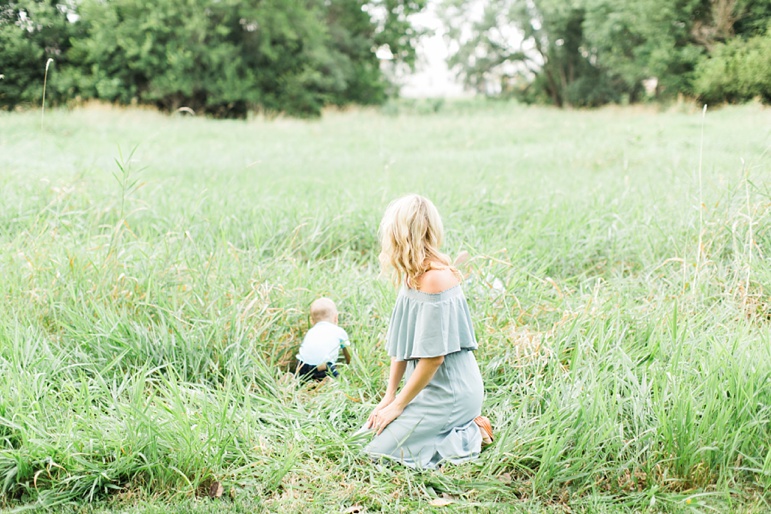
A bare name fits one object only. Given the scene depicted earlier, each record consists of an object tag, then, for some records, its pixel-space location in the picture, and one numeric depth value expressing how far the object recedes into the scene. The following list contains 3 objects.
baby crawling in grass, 3.50
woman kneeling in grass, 2.62
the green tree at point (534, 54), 30.41
